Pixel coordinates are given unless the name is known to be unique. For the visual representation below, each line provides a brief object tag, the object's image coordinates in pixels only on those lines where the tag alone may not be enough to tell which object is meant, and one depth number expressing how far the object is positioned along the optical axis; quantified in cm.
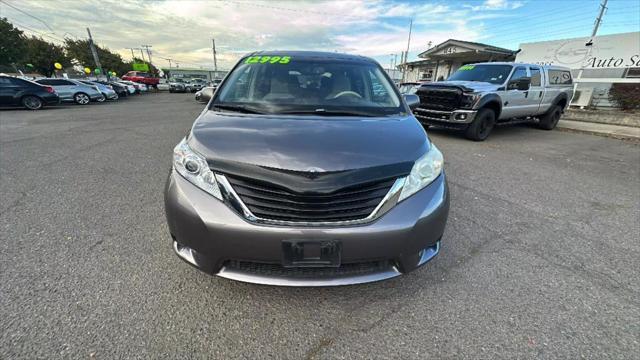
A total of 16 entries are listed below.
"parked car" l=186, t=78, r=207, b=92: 3112
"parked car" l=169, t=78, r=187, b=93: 3048
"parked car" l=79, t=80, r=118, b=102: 1772
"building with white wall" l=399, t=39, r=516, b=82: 1964
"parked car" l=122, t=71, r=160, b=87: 3525
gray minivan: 150
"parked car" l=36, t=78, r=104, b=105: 1483
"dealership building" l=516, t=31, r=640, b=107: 1230
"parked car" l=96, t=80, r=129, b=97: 2102
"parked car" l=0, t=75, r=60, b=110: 1155
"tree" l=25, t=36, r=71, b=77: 3659
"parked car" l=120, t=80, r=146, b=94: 2661
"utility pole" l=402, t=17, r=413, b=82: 3150
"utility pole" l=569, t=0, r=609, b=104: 1562
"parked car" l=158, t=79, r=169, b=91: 3614
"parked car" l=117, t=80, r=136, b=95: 2381
